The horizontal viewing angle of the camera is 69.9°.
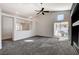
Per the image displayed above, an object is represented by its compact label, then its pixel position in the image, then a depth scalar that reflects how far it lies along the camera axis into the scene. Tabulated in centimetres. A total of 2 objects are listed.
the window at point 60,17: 568
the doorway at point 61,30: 546
